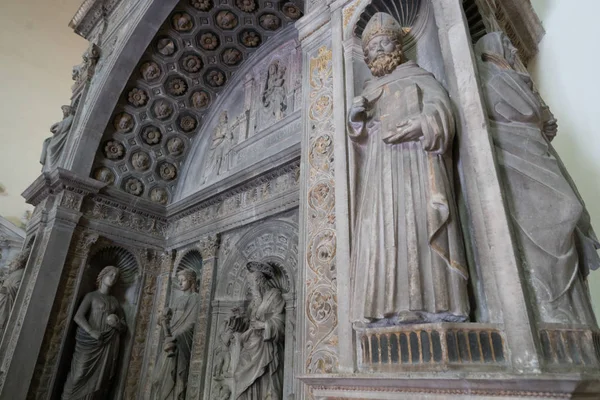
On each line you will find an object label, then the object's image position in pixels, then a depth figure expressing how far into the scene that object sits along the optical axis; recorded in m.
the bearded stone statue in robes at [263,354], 3.94
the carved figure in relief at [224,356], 4.48
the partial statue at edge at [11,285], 5.21
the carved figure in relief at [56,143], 6.30
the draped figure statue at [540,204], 1.65
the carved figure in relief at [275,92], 5.68
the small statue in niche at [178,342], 4.98
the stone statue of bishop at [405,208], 1.79
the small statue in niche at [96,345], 5.02
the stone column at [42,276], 4.63
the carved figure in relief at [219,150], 6.23
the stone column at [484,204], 1.58
